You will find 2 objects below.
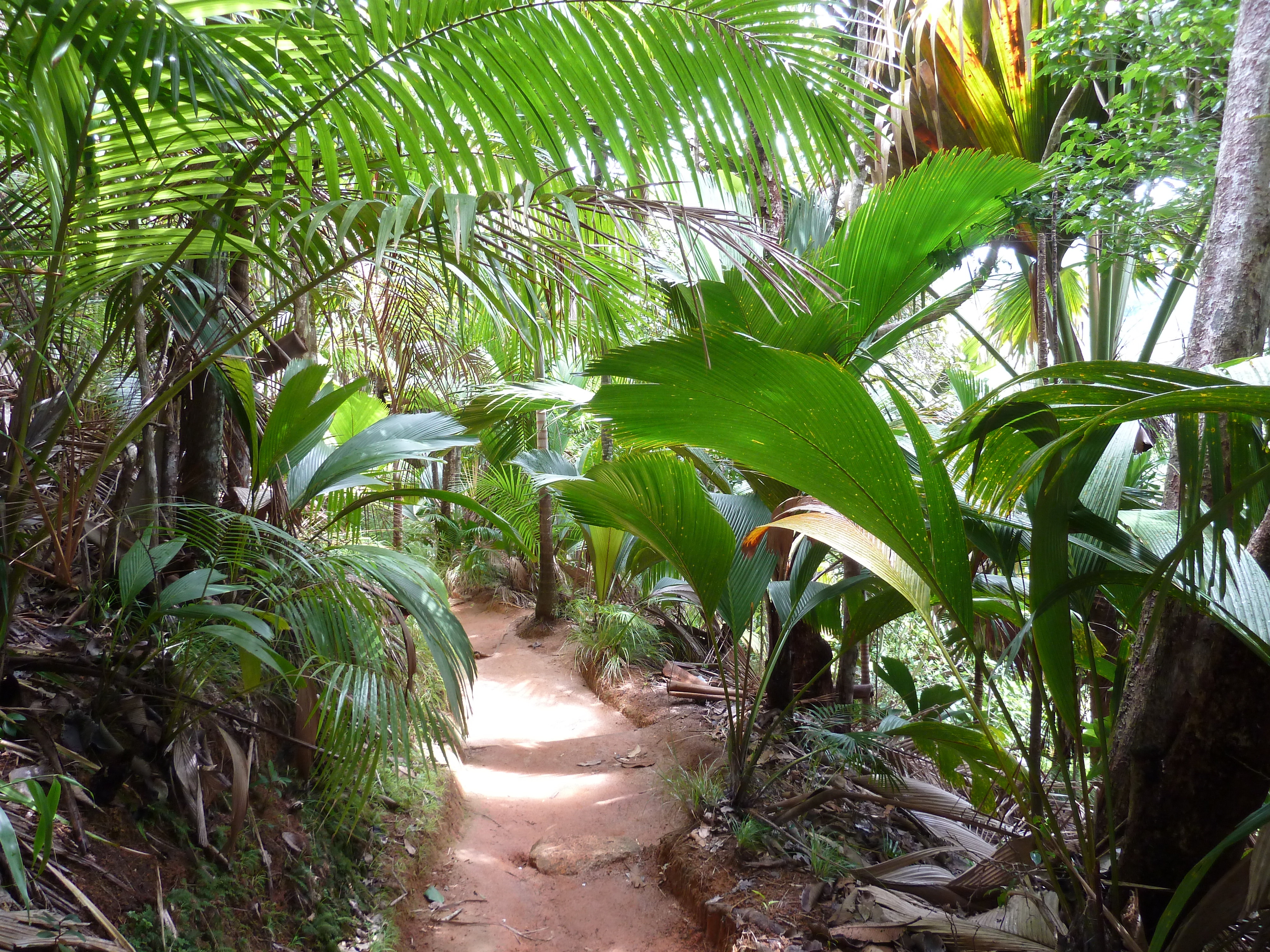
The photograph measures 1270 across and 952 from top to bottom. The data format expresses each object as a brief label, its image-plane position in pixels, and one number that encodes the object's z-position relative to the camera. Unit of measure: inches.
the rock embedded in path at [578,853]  112.1
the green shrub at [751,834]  101.2
